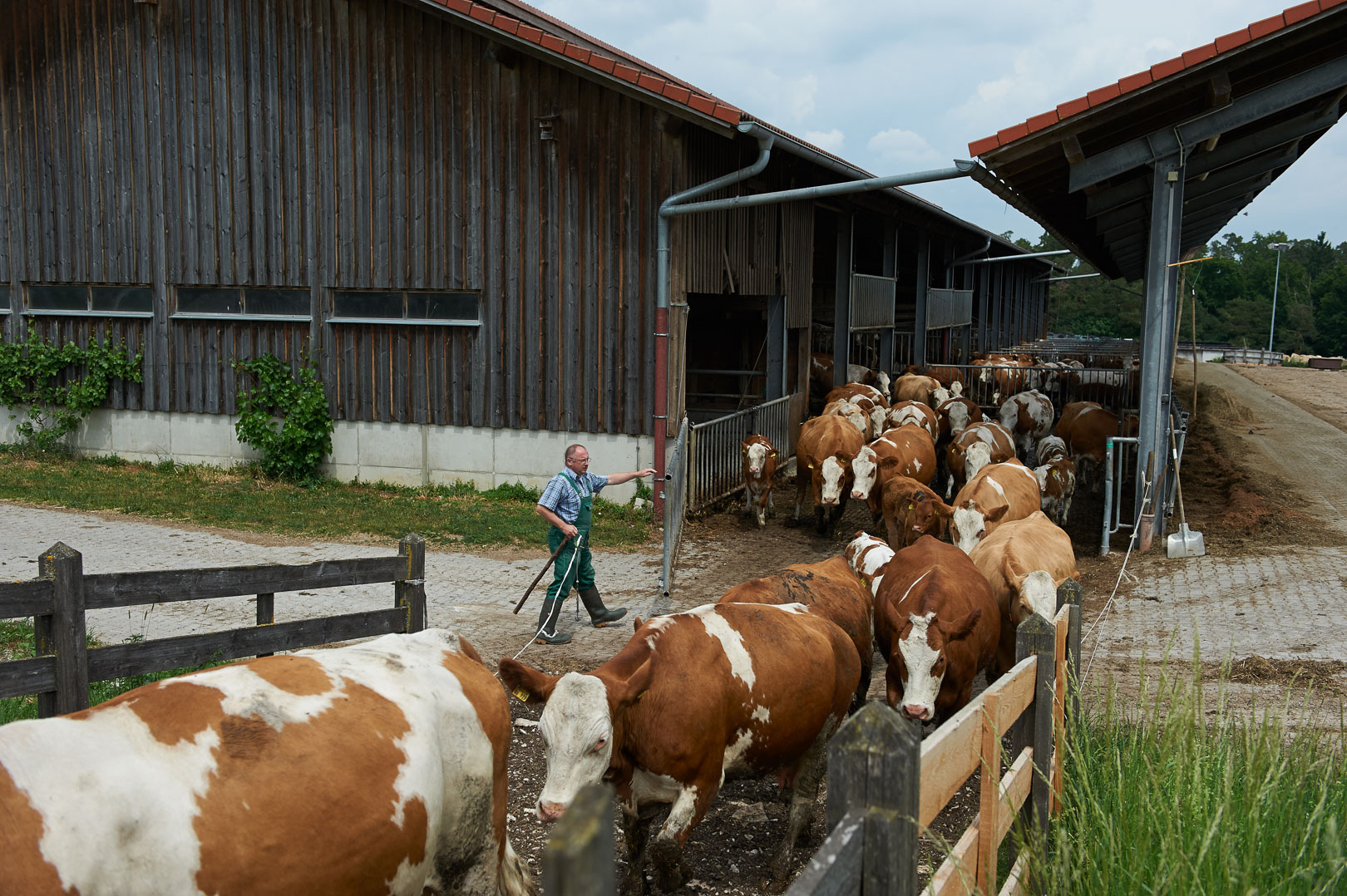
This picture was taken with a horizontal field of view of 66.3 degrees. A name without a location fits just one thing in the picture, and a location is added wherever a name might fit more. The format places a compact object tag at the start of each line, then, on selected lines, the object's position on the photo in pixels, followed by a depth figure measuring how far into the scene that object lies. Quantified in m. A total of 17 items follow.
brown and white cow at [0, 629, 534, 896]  2.77
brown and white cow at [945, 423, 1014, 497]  13.75
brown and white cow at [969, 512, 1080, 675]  6.65
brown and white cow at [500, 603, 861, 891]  4.11
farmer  8.39
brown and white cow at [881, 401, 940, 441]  17.28
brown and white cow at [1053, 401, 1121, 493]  16.16
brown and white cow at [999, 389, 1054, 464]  18.73
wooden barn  13.55
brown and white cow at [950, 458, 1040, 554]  9.52
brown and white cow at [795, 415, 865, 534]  13.25
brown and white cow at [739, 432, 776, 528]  13.62
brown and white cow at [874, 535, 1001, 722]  5.84
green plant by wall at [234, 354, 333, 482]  15.05
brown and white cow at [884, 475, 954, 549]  10.48
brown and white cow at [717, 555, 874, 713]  6.18
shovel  11.36
